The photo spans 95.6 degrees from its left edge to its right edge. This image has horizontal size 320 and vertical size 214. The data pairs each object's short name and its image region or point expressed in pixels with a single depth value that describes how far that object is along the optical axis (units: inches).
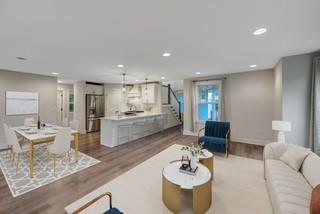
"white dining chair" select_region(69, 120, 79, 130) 183.6
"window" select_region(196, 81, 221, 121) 242.2
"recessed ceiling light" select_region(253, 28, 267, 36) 88.1
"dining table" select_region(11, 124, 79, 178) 120.0
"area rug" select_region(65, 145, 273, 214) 84.1
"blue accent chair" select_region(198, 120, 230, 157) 156.5
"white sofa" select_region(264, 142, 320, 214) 62.2
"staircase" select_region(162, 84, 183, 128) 331.3
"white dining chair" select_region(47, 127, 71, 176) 126.4
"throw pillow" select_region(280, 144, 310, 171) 94.1
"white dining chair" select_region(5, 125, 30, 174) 124.0
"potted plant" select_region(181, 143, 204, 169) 96.2
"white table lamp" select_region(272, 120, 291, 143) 126.1
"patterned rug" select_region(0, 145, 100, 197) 106.7
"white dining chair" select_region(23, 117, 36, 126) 188.6
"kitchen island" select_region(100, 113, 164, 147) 201.7
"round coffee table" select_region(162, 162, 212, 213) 78.1
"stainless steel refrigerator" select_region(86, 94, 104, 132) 291.6
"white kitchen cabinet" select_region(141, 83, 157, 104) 297.6
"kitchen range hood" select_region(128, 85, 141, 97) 274.9
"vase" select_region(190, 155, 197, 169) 95.8
